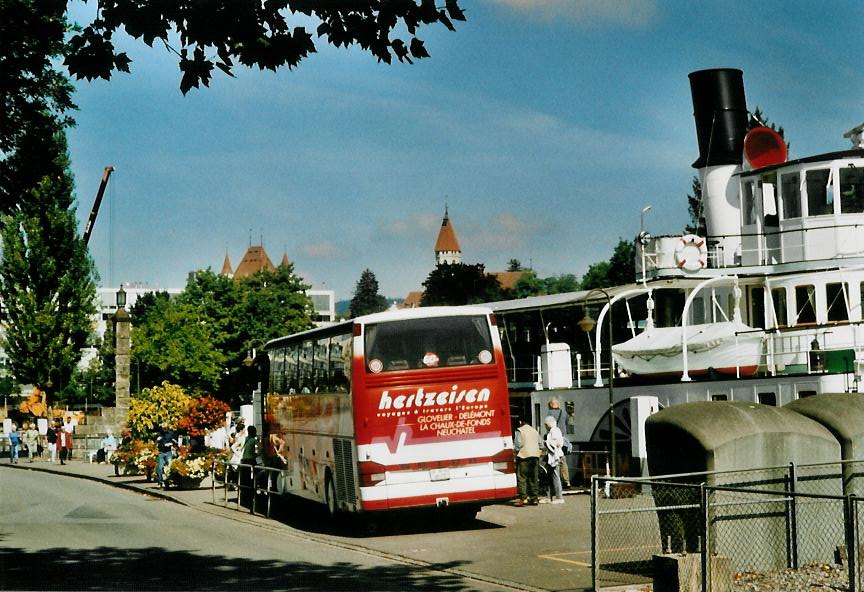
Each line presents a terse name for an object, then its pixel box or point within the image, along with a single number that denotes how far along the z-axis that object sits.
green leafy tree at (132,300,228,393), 90.62
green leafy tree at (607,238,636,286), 98.50
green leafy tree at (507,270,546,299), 145.25
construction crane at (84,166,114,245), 93.88
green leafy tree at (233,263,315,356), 95.62
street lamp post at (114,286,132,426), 55.37
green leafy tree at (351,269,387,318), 195.35
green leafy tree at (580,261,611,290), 108.53
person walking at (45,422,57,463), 53.62
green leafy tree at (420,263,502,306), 112.69
